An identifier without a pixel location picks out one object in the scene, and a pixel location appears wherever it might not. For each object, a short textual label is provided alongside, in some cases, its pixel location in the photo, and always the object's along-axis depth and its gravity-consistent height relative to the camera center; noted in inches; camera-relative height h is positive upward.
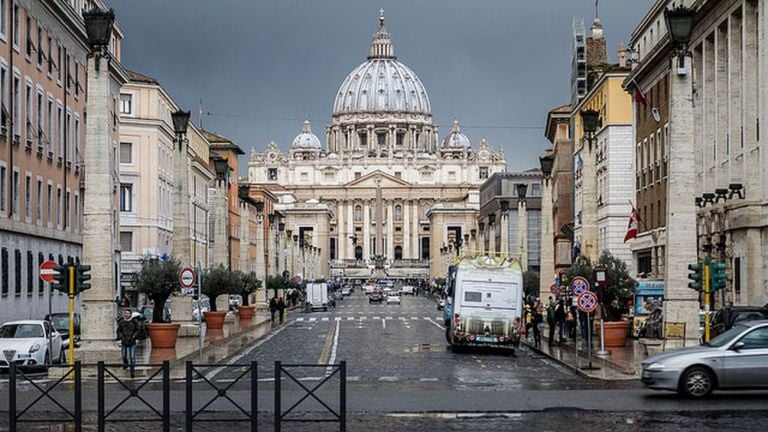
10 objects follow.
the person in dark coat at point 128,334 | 1279.5 -36.5
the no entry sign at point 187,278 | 1507.1 +13.0
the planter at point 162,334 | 1683.1 -48.3
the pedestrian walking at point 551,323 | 1849.2 -40.5
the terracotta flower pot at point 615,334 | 1718.8 -50.4
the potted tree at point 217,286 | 2356.1 +6.9
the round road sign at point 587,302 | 1434.5 -11.4
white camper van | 1704.0 -14.6
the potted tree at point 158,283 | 1898.4 +10.2
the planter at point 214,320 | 2353.6 -45.6
